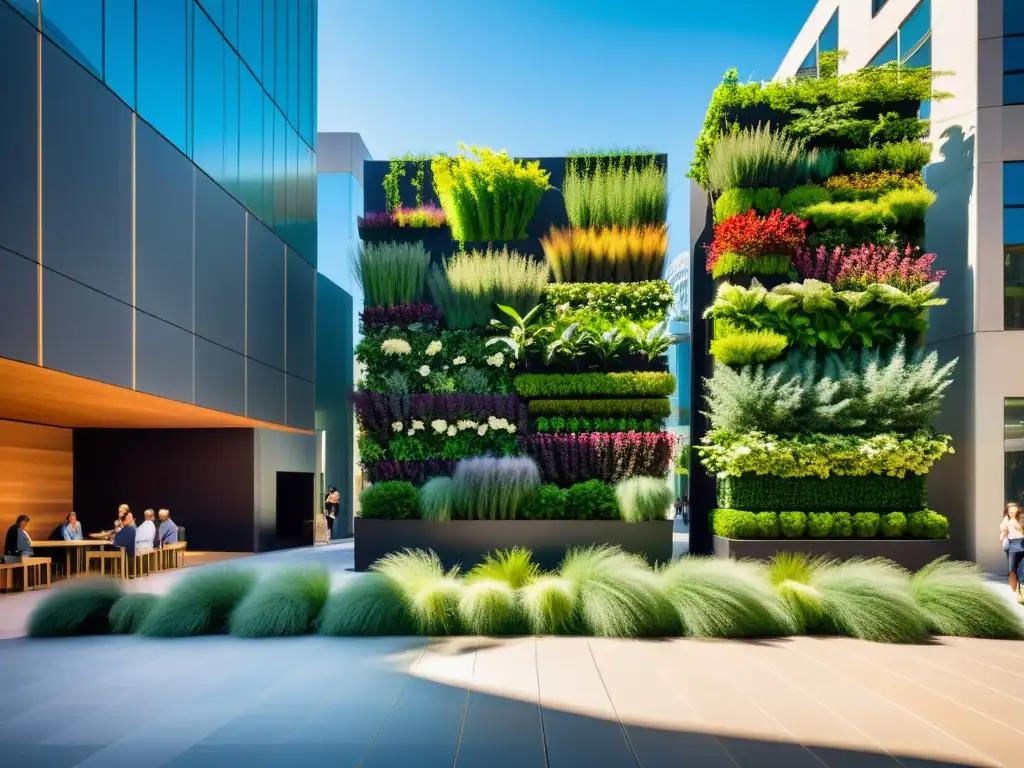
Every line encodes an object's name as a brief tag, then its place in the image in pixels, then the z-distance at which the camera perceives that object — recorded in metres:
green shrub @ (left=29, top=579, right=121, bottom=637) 7.38
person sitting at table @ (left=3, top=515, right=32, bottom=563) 12.09
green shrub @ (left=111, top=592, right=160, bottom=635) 7.44
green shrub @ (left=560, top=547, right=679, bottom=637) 7.11
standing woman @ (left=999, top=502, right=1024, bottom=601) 10.52
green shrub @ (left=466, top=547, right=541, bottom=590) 8.06
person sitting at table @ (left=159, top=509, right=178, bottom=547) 14.87
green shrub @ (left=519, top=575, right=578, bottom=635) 7.24
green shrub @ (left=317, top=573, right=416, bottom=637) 7.18
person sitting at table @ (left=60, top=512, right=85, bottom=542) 14.00
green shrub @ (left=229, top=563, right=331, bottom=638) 7.20
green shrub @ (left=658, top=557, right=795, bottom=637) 7.17
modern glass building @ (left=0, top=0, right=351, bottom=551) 9.08
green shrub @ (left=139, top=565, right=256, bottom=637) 7.23
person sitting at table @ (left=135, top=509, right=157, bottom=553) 13.58
